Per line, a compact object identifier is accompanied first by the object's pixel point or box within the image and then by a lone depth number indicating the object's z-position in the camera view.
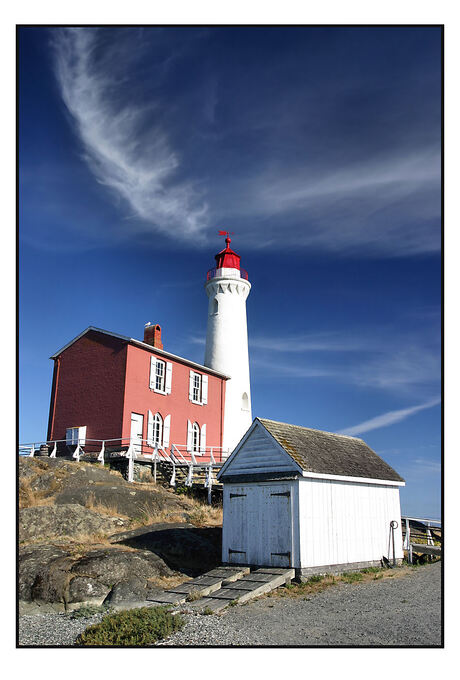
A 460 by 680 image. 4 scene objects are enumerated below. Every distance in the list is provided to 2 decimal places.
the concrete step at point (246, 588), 11.37
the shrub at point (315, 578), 13.55
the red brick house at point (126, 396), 27.30
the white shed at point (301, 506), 14.22
